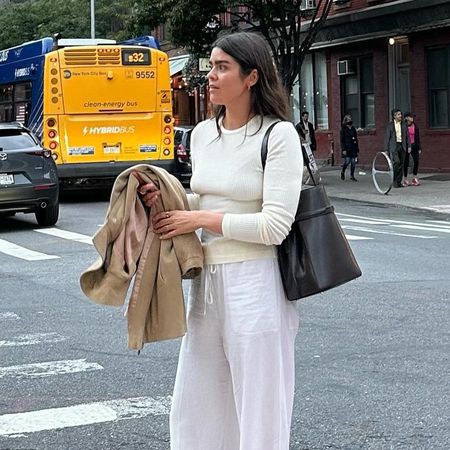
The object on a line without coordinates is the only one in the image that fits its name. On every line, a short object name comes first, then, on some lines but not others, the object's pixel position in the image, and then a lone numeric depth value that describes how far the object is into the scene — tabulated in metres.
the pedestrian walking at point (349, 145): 27.02
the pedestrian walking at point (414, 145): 24.86
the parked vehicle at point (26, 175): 15.71
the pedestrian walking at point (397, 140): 23.51
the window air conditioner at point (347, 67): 32.69
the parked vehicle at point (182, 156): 23.61
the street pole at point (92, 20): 42.19
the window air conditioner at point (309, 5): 33.25
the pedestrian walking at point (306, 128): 28.84
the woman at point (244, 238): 3.68
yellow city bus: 20.61
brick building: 28.31
